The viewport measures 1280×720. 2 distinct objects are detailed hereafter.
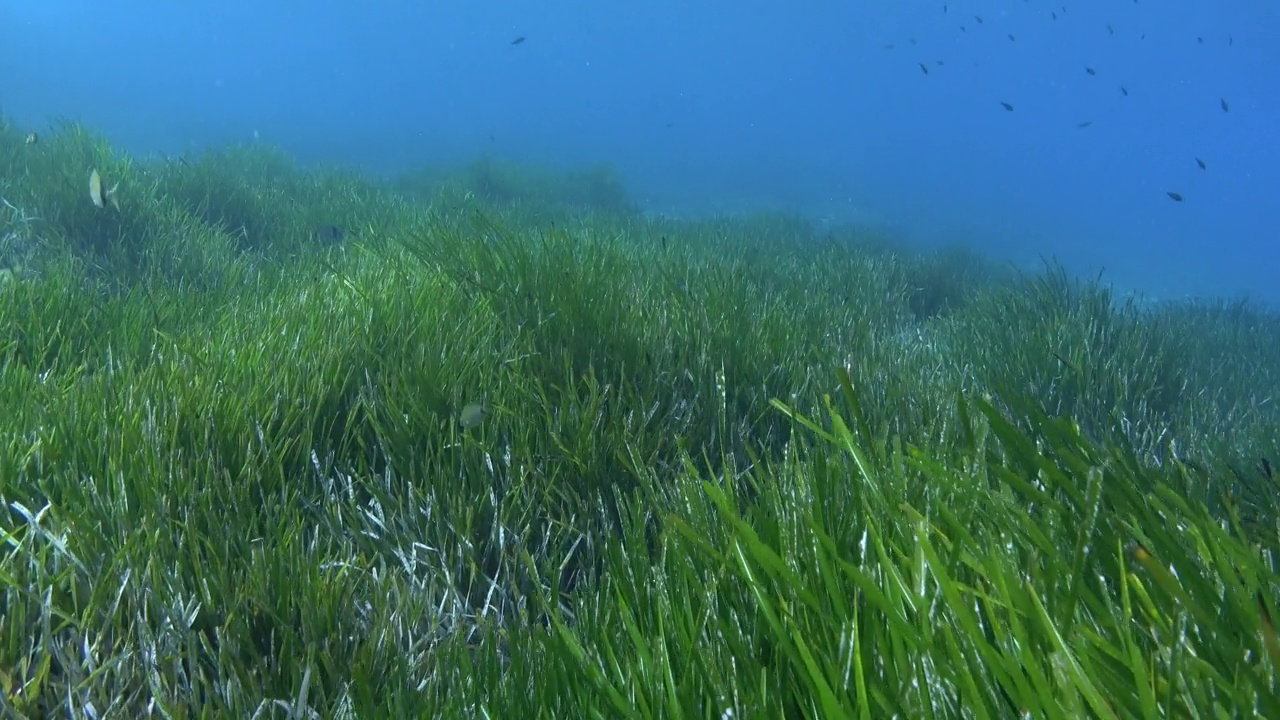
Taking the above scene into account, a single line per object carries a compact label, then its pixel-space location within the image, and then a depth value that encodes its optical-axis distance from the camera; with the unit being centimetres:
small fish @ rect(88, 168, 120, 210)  455
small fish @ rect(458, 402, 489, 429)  238
